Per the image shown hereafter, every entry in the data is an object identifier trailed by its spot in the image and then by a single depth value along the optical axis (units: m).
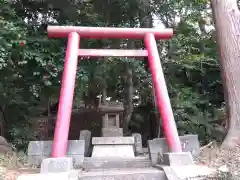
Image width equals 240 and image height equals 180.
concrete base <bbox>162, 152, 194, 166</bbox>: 3.00
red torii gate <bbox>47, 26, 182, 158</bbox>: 3.29
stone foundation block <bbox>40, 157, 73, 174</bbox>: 2.81
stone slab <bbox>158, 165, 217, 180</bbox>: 2.42
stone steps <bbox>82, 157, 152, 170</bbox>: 3.67
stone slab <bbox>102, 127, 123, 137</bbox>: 5.68
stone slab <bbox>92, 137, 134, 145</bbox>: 4.78
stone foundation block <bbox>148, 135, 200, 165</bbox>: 3.78
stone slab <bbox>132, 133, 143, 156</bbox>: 5.17
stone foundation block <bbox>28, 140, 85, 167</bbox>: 3.70
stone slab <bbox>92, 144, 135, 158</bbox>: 4.59
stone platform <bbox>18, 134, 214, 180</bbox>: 2.69
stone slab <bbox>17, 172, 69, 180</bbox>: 2.52
